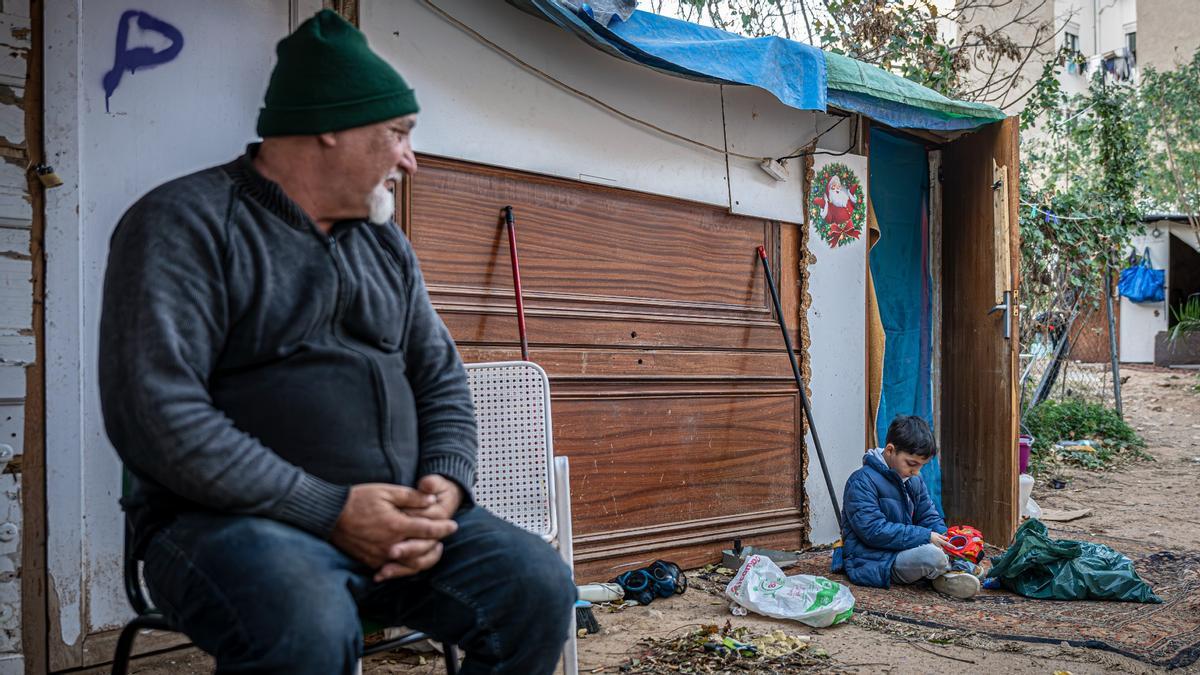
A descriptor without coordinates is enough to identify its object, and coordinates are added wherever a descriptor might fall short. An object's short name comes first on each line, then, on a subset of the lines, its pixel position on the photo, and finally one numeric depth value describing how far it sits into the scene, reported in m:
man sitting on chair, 1.37
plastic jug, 5.55
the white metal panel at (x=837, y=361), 5.01
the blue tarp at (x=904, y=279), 5.57
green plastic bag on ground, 3.94
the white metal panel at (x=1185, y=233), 14.95
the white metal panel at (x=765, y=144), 4.60
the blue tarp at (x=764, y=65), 3.58
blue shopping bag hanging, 15.15
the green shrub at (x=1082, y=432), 8.41
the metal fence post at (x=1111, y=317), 8.60
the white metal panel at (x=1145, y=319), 15.39
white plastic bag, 3.46
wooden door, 5.24
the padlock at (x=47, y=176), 2.50
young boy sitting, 4.06
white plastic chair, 2.48
